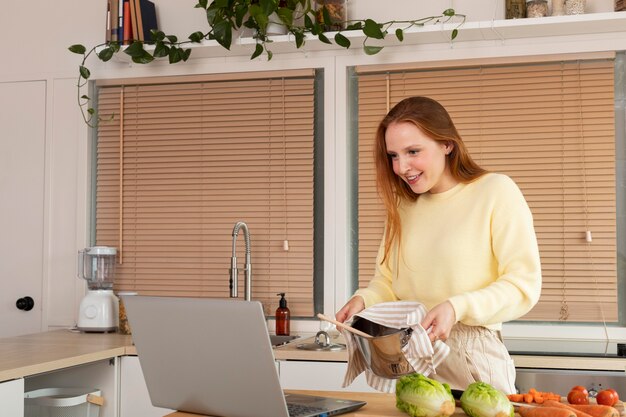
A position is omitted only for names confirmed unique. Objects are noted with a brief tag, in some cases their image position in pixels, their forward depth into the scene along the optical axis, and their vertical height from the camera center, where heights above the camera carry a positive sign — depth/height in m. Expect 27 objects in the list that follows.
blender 3.58 -0.27
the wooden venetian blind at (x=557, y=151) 3.32 +0.31
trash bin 2.89 -0.59
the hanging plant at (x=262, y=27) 3.32 +0.80
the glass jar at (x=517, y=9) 3.29 +0.85
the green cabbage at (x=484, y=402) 1.53 -0.31
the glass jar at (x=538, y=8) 3.24 +0.84
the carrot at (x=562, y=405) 1.54 -0.33
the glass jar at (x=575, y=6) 3.22 +0.84
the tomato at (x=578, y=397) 1.67 -0.33
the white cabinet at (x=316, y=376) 2.96 -0.51
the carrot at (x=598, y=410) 1.55 -0.33
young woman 1.94 -0.02
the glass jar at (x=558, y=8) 3.25 +0.84
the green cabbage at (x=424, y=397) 1.56 -0.31
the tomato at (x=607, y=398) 1.66 -0.32
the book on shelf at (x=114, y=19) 3.63 +0.89
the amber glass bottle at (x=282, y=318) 3.50 -0.36
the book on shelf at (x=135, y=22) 3.62 +0.87
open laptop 1.58 -0.25
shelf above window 3.20 +0.77
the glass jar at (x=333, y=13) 3.42 +0.87
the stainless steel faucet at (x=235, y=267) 3.50 -0.15
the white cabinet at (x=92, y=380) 3.12 -0.56
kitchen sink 3.43 -0.44
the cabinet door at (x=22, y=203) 3.87 +0.12
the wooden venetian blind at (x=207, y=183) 3.62 +0.20
